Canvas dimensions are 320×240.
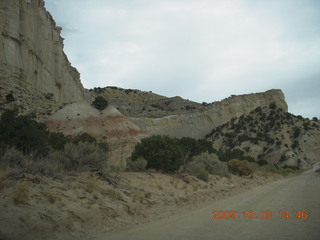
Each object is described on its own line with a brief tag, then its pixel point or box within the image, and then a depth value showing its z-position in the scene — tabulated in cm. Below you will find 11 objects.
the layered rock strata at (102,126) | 5128
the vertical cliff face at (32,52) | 5166
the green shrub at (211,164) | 2816
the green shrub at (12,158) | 1096
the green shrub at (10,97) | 4282
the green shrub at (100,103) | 6375
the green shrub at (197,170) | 2267
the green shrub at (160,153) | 2177
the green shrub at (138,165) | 2050
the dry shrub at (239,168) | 3603
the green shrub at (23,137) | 1476
